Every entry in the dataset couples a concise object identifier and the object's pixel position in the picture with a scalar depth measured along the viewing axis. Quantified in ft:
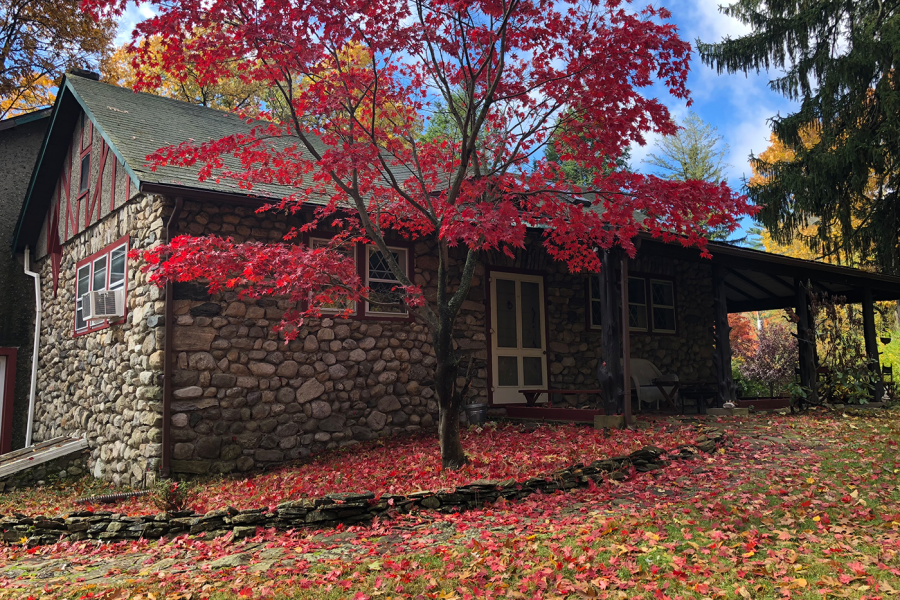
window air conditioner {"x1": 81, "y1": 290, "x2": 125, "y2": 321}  29.73
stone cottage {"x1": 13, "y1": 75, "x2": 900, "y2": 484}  26.96
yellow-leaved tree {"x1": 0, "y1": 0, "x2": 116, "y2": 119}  57.67
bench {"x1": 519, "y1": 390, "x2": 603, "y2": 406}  33.35
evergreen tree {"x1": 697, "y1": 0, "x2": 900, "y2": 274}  43.14
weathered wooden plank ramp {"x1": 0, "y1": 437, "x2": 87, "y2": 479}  30.60
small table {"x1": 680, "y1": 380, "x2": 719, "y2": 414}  34.45
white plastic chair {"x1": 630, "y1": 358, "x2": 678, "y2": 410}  34.60
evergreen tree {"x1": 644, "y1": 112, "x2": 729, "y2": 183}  86.74
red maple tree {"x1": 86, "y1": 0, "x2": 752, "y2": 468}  20.49
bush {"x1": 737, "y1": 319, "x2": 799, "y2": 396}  54.70
